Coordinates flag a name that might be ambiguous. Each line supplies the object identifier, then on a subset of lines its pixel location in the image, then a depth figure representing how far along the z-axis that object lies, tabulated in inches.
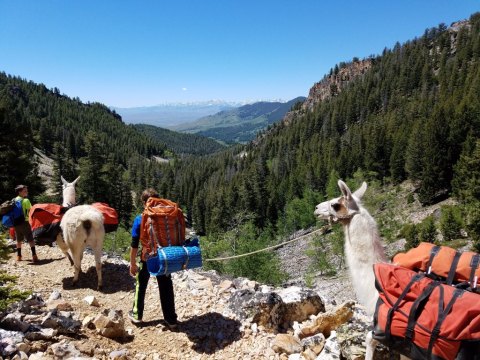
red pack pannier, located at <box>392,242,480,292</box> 139.8
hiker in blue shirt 231.5
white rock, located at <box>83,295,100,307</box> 261.0
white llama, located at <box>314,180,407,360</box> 166.4
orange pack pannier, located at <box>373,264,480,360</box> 124.1
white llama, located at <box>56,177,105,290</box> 308.5
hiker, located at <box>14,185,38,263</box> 375.2
